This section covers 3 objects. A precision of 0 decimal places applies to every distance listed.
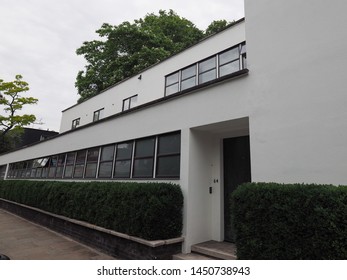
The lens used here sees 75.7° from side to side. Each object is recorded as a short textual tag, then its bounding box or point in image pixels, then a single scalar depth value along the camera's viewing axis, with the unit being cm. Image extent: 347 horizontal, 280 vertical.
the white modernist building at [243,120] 402
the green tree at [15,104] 2450
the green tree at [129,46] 2114
